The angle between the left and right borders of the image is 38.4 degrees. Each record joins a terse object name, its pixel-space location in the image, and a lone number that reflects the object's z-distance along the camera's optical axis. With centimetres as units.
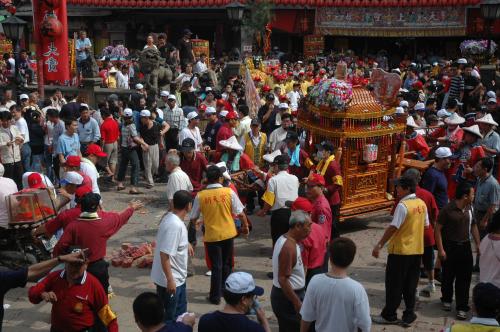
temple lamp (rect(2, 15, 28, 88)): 1691
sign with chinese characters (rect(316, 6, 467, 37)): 2998
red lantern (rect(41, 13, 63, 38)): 1677
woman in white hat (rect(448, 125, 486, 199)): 1062
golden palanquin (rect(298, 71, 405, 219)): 1088
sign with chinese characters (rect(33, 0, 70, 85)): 1689
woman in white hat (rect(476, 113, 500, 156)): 1112
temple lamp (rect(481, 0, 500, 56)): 1769
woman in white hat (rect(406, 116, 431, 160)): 1216
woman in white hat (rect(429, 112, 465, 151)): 1156
